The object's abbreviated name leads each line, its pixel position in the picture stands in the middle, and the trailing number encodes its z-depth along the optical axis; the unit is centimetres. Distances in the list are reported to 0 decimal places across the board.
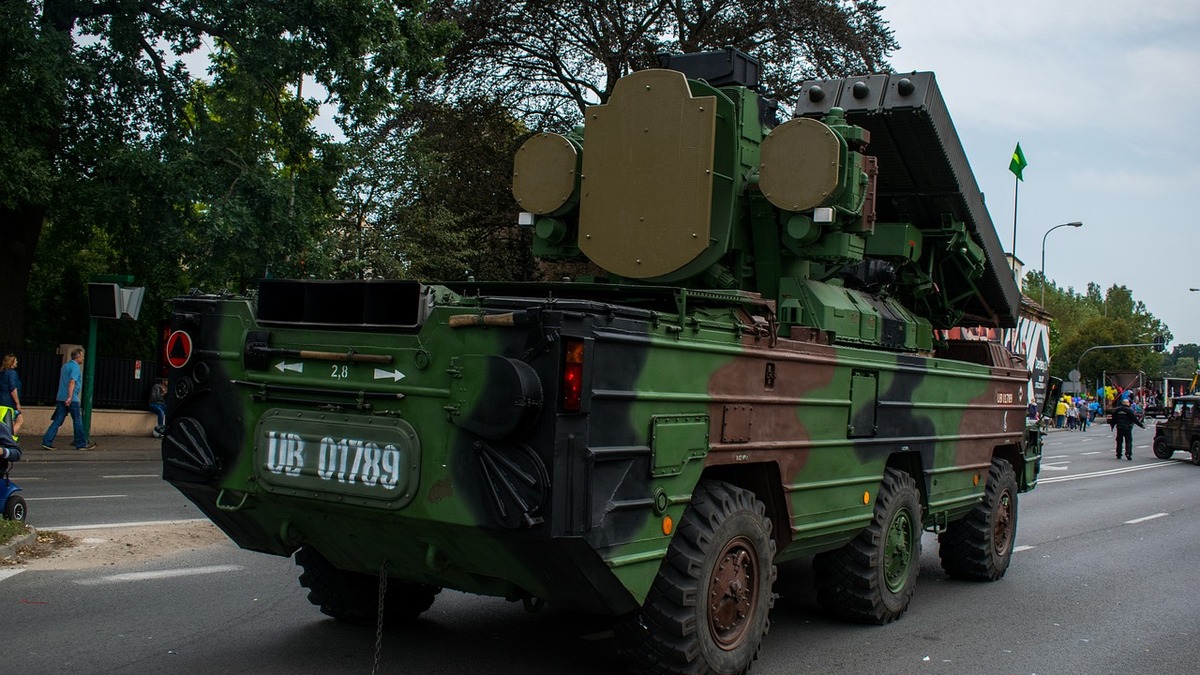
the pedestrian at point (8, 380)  1694
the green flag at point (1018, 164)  3209
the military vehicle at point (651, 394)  484
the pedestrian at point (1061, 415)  5061
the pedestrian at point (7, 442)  911
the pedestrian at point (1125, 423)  3066
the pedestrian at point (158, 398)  2247
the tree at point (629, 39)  2489
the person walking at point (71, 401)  1860
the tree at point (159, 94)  1745
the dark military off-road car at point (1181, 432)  2994
